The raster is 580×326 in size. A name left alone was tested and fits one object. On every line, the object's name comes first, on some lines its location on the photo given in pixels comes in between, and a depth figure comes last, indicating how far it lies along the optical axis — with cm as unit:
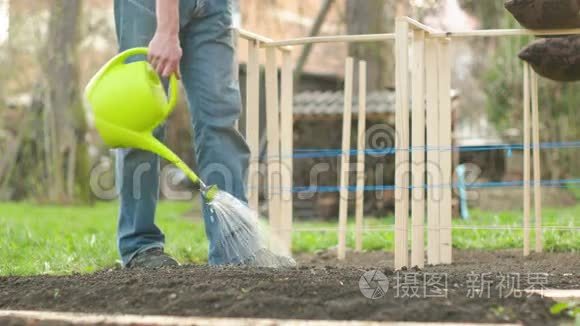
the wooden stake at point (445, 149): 856
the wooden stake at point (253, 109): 886
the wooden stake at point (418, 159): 767
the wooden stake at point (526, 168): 893
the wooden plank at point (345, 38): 842
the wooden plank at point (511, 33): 782
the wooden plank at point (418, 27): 758
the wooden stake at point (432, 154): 841
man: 710
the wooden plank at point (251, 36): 853
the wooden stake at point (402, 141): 726
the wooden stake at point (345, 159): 935
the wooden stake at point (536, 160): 884
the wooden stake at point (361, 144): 945
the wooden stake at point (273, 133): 917
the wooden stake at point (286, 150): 938
